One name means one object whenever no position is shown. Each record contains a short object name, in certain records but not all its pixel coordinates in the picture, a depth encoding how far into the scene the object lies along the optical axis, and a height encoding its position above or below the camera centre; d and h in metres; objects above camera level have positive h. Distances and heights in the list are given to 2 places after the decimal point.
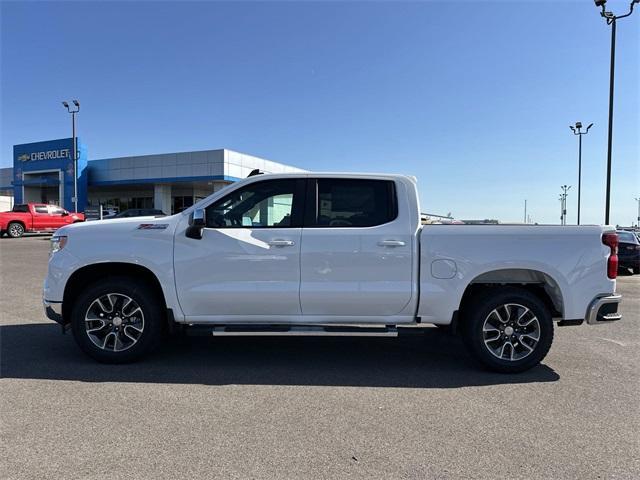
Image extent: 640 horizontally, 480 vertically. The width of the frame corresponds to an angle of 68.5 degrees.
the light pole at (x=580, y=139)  30.55 +6.12
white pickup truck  4.81 -0.50
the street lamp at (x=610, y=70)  16.33 +5.93
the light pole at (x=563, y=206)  45.97 +2.40
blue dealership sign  38.28 +4.22
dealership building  34.91 +3.94
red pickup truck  26.48 +0.21
